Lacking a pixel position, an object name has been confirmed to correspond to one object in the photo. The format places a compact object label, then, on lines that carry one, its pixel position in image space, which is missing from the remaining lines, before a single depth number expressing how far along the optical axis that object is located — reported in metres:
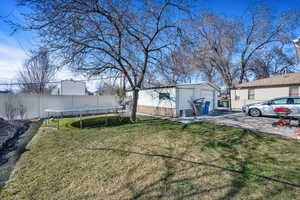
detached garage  9.41
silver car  7.76
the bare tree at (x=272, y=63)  18.78
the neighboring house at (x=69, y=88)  16.64
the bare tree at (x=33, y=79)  15.24
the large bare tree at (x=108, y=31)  4.25
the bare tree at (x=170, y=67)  7.52
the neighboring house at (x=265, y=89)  11.51
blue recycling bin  10.97
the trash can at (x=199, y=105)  10.20
